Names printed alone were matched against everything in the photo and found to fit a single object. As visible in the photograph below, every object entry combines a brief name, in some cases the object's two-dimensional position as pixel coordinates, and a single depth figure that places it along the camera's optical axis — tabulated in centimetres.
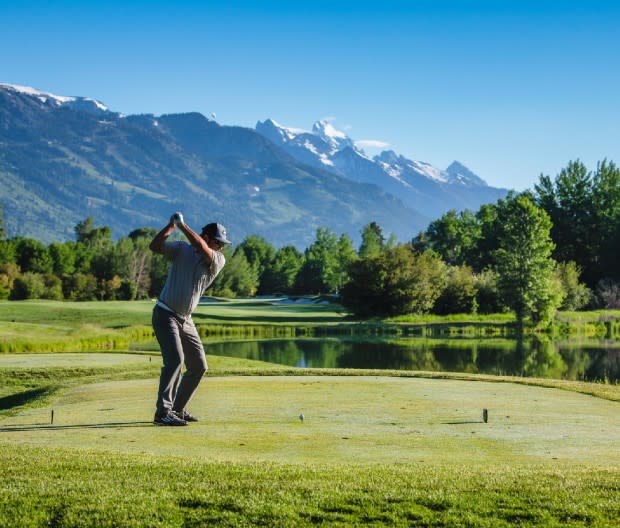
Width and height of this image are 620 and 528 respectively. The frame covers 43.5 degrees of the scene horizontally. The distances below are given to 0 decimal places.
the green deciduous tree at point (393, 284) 7494
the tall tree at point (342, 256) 12150
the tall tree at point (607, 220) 10025
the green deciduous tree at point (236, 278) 12412
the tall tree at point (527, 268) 6675
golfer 1123
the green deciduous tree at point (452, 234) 12471
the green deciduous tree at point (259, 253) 14862
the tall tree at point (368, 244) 12608
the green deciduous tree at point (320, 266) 12888
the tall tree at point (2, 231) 12841
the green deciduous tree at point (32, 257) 10375
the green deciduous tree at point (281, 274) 14288
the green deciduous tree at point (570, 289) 8069
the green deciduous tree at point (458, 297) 7706
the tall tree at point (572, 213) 10625
